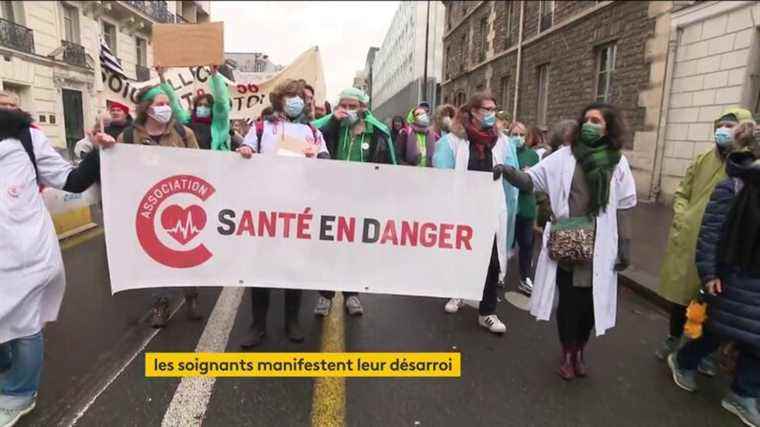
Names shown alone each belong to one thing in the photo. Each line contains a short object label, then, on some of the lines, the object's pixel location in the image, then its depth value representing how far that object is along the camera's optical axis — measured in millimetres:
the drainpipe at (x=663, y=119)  10023
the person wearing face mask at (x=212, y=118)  4664
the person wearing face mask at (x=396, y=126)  6050
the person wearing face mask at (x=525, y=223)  5141
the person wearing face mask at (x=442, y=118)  5941
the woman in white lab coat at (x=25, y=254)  2387
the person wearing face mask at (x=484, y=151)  3717
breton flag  3772
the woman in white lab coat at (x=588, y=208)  3016
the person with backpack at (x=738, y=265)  2699
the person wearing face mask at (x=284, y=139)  3395
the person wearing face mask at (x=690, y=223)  3099
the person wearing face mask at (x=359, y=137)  3990
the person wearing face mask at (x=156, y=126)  3338
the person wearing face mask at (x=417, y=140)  5336
